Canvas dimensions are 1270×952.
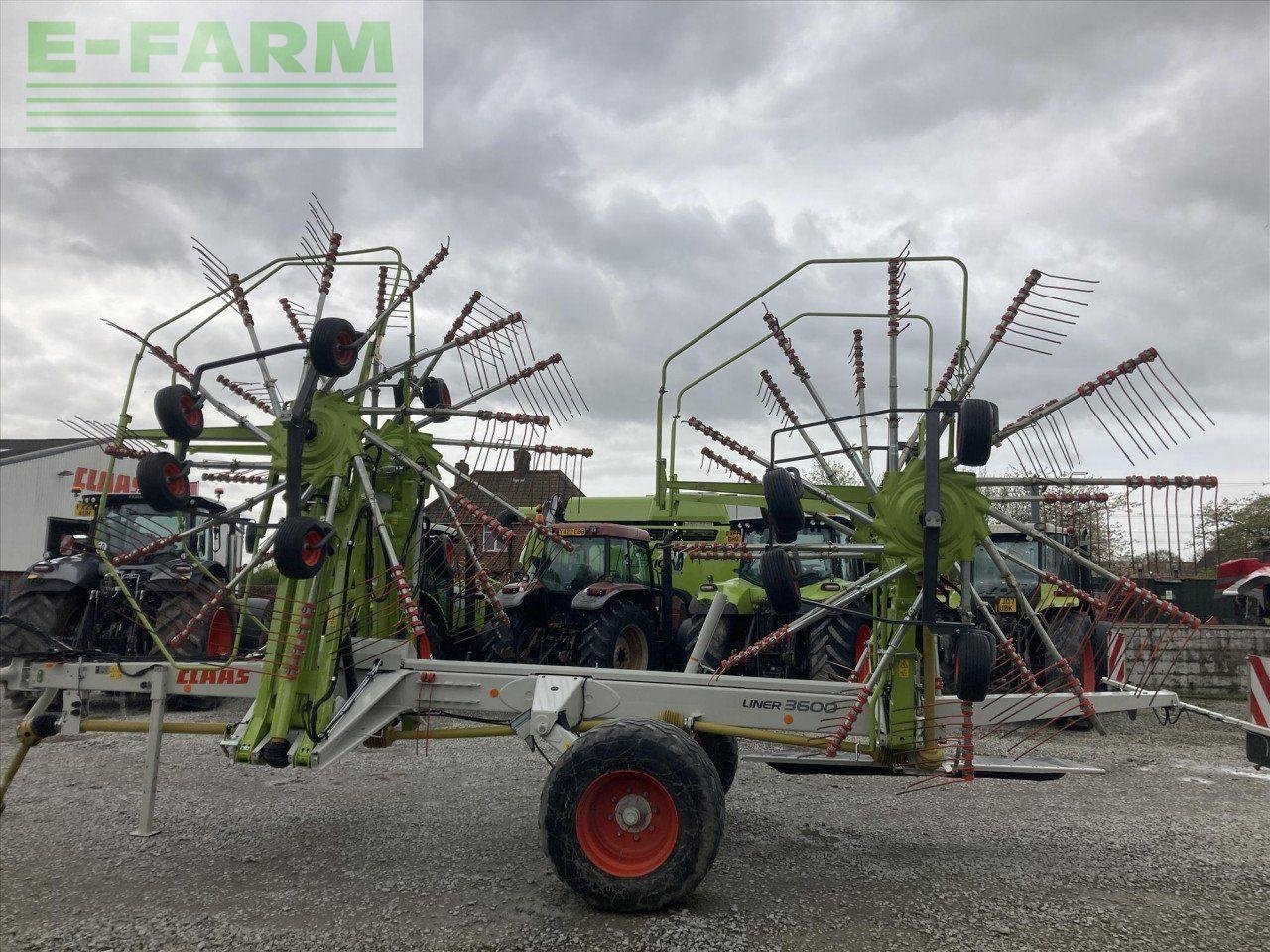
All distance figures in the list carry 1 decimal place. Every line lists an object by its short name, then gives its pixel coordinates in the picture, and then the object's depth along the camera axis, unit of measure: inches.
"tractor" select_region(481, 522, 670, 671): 381.1
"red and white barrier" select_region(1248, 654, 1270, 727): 221.5
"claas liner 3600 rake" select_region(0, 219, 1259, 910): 184.2
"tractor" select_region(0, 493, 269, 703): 381.4
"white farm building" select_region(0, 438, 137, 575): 1256.8
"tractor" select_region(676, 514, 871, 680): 363.3
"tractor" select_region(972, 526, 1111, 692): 255.3
